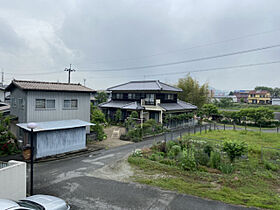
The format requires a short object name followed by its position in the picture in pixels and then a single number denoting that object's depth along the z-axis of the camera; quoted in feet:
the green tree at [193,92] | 117.91
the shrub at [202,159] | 34.71
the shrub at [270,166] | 31.83
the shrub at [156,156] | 38.23
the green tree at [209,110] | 90.76
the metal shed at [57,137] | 38.78
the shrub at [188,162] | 32.53
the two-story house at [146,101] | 81.73
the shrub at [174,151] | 38.77
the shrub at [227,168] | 31.14
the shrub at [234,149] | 32.71
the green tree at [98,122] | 56.29
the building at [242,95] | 272.00
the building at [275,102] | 190.90
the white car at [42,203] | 17.72
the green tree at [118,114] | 85.92
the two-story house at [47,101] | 44.01
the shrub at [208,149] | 37.39
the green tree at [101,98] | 138.54
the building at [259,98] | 221.66
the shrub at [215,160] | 33.55
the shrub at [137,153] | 40.82
